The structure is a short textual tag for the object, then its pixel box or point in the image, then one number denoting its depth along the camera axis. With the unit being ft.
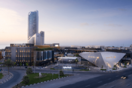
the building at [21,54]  273.13
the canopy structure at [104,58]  232.94
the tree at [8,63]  179.63
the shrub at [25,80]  124.38
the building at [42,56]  276.82
